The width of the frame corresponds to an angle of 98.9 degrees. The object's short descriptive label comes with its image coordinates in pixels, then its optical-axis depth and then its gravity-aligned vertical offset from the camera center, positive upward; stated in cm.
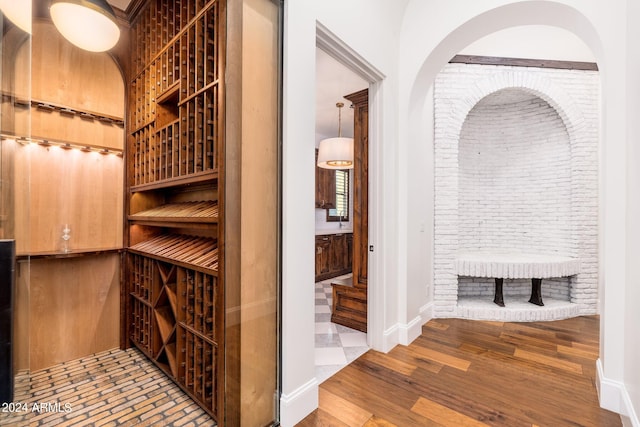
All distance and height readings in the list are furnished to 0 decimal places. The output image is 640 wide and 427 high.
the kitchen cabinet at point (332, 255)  529 -88
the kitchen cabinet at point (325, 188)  597 +54
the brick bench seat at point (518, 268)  330 -68
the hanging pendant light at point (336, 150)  408 +93
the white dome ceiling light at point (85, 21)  175 +128
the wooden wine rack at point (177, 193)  167 +17
